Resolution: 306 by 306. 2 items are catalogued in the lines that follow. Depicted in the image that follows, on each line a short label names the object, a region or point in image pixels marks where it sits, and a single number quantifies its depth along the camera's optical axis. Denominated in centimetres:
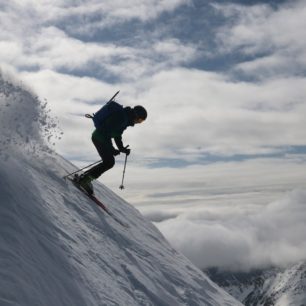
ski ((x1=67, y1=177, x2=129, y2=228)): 1215
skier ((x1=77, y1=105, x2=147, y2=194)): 1250
